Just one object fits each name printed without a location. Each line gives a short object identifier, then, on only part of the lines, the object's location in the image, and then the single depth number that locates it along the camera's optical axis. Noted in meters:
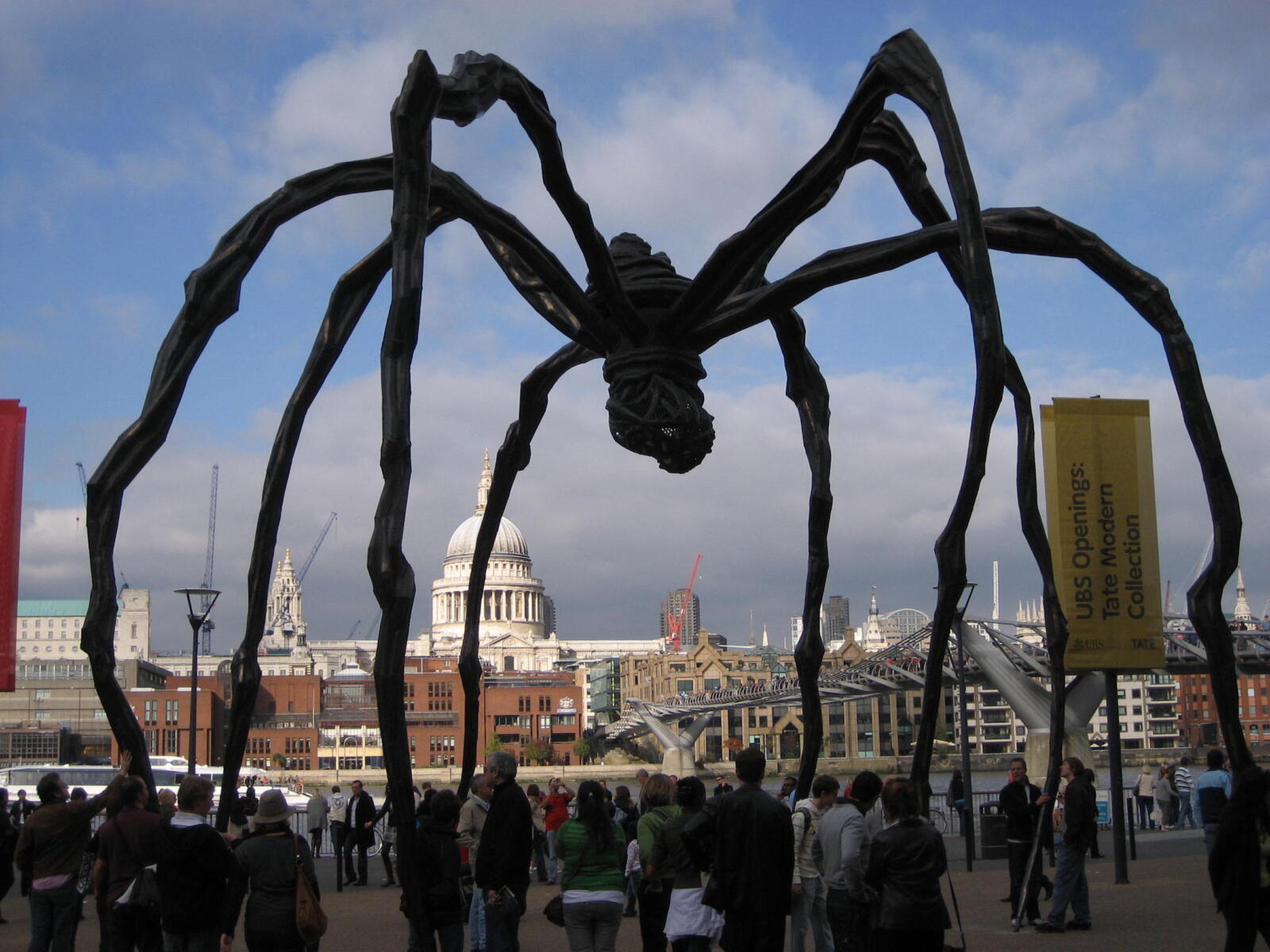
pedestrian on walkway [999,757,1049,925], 12.45
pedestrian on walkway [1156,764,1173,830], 26.08
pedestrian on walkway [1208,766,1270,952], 7.46
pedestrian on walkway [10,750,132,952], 9.73
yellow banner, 12.64
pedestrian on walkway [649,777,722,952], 8.10
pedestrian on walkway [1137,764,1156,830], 26.15
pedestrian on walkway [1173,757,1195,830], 24.95
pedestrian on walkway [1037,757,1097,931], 11.32
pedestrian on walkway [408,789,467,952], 8.36
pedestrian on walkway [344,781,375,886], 18.52
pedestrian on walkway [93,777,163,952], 8.09
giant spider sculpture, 6.83
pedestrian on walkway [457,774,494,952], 9.85
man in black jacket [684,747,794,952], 7.15
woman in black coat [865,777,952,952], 7.06
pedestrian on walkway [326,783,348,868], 18.62
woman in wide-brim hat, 7.40
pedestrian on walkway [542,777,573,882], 17.19
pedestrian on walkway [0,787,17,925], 12.06
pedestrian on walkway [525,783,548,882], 19.61
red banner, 14.77
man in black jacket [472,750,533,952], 8.27
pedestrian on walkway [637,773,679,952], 8.72
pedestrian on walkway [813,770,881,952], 7.75
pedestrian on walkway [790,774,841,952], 8.63
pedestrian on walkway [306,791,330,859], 22.50
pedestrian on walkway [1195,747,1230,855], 12.08
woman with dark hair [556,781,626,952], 8.38
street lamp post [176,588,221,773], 20.84
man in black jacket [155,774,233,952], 7.39
